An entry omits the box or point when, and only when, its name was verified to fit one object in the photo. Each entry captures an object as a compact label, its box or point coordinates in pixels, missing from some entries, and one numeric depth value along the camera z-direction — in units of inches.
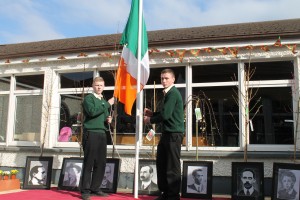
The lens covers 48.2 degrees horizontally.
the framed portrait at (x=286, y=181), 180.9
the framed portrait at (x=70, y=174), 221.3
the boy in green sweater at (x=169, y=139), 162.1
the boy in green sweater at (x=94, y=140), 174.9
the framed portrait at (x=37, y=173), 227.5
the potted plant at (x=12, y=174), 230.8
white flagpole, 187.2
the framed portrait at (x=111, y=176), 209.0
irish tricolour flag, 199.6
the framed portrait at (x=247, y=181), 188.9
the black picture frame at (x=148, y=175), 208.2
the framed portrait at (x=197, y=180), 195.3
